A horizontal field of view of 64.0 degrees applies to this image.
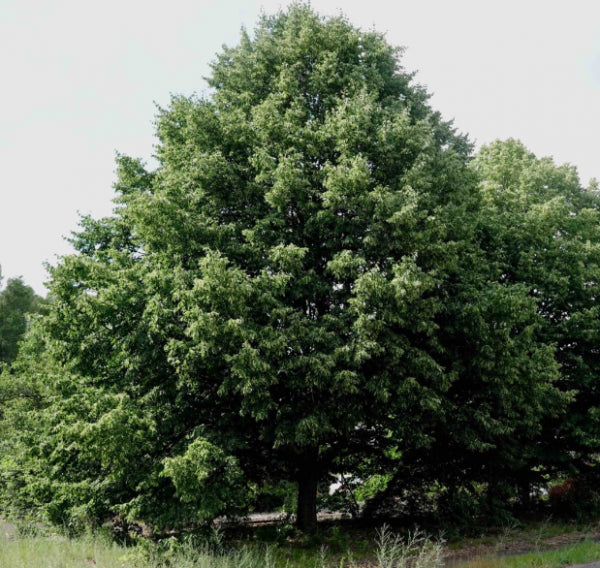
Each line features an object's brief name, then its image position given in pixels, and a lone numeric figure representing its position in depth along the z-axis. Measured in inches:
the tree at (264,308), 368.2
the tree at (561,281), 594.2
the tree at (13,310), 1418.6
